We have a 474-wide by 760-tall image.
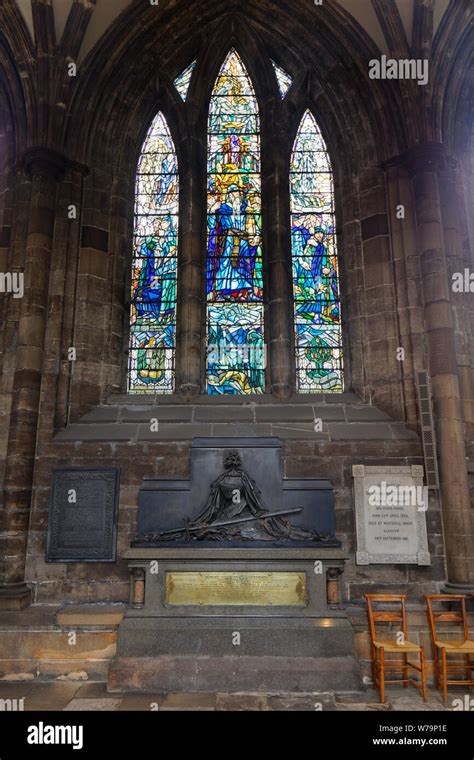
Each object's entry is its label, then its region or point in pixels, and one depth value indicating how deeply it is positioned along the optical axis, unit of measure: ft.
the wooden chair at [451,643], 19.53
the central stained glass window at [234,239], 29.55
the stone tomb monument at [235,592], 19.61
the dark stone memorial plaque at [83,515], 24.68
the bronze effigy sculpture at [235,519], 22.41
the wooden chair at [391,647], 19.02
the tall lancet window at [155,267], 29.50
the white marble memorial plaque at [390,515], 24.56
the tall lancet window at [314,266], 29.44
